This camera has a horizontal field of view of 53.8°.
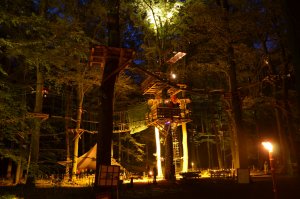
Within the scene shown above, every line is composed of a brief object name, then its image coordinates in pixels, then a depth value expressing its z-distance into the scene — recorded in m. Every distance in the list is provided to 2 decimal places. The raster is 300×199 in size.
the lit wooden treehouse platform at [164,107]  21.02
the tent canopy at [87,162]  22.48
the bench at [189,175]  19.30
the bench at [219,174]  21.97
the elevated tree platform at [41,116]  15.73
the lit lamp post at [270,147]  11.33
